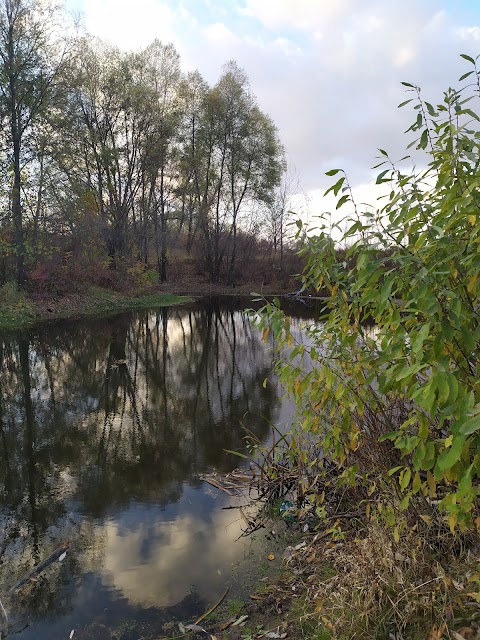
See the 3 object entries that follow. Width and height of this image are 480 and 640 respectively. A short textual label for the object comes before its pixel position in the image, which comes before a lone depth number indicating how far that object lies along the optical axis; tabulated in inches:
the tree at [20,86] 792.3
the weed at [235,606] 142.5
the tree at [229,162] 1379.2
